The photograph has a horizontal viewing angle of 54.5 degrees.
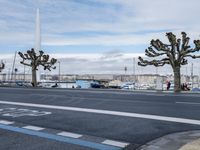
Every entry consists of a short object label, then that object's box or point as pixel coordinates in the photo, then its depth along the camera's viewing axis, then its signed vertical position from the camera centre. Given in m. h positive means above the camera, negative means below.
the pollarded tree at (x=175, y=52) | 19.11 +2.60
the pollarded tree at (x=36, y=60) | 28.44 +2.76
